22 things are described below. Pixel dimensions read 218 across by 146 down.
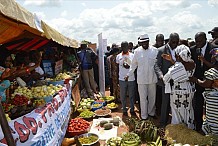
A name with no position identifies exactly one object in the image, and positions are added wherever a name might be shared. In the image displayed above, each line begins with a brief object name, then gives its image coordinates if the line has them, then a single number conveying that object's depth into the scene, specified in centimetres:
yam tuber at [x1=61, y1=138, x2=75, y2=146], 373
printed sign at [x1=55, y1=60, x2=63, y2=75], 629
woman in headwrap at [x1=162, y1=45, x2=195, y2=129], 342
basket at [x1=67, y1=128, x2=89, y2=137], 414
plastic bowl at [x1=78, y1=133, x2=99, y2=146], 393
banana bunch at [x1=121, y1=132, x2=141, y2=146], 349
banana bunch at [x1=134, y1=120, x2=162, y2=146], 368
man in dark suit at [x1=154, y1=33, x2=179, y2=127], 399
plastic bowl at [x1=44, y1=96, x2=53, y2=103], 310
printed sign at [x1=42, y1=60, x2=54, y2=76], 592
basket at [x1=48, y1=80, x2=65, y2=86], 440
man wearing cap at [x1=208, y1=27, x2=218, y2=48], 396
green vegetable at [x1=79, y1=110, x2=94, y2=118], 528
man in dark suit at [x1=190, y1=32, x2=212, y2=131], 370
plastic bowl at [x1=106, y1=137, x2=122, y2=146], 361
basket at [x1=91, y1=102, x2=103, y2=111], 583
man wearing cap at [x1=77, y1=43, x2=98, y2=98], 735
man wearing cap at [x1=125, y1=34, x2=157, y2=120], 449
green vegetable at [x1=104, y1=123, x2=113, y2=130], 447
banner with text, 217
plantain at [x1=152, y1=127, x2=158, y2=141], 368
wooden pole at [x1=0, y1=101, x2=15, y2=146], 171
